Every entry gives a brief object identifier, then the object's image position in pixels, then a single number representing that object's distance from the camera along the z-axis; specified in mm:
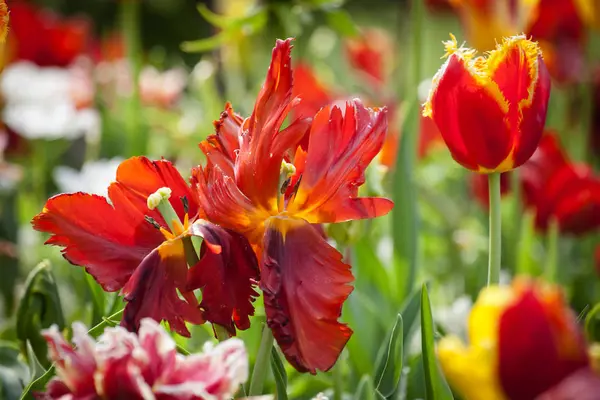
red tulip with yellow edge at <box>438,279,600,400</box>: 1051
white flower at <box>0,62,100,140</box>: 2347
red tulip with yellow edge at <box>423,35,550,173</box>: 1185
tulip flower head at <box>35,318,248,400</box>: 1096
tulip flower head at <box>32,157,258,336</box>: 1155
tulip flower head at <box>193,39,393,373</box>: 1157
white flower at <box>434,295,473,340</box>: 1508
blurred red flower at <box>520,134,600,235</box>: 1656
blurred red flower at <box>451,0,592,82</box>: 2145
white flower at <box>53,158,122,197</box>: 1751
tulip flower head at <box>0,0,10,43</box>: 1193
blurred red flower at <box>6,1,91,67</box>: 2670
